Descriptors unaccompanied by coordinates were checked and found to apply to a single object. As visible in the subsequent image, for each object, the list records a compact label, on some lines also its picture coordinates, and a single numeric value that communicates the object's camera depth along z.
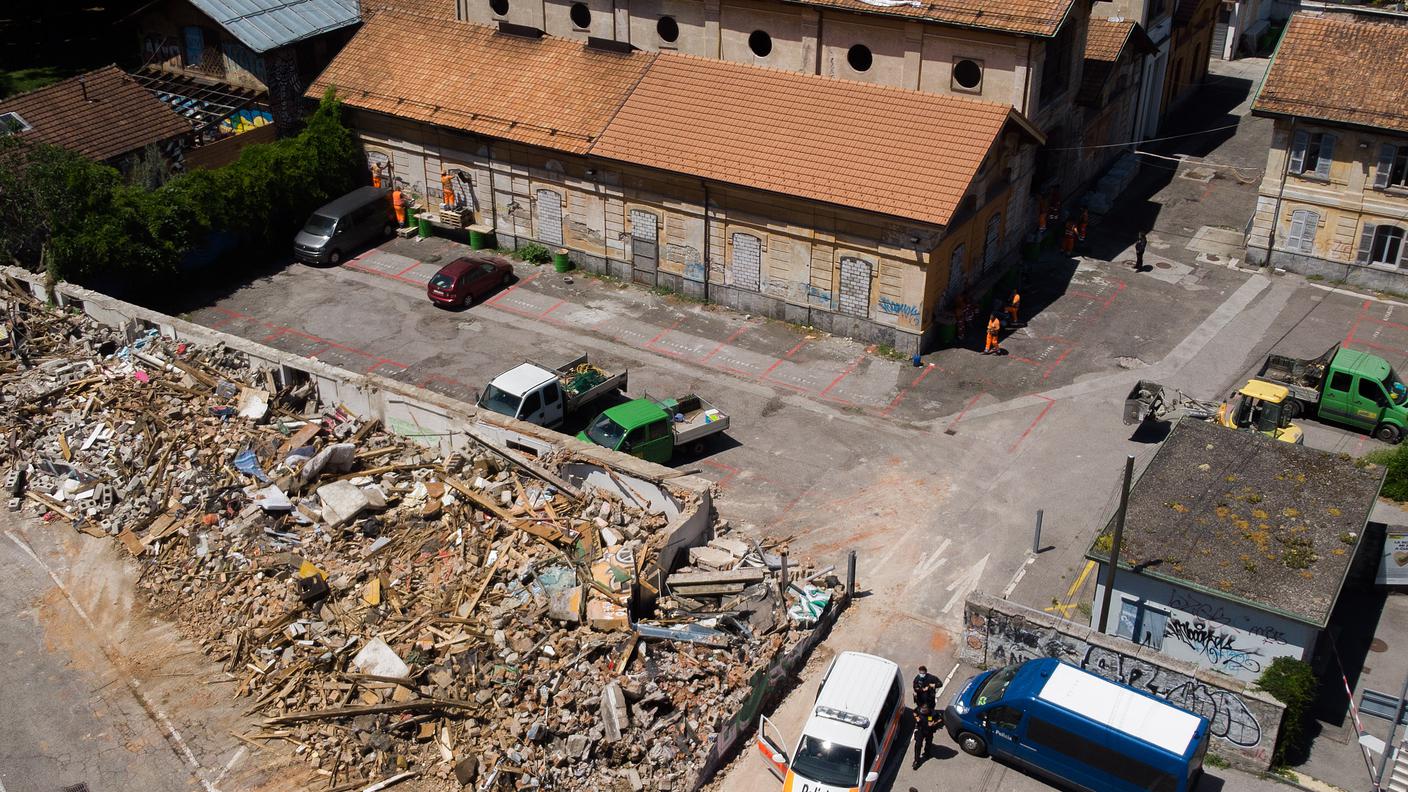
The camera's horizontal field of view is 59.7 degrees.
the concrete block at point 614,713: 25.33
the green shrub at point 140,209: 42.28
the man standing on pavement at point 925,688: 26.31
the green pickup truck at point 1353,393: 37.28
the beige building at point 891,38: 41.97
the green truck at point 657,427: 35.12
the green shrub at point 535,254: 49.34
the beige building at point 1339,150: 43.78
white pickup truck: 36.12
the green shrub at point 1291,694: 25.62
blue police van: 24.03
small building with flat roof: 26.77
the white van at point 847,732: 24.58
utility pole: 26.25
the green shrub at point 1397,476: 34.72
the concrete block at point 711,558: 29.97
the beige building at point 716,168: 41.84
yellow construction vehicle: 36.44
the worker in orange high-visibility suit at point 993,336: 42.56
